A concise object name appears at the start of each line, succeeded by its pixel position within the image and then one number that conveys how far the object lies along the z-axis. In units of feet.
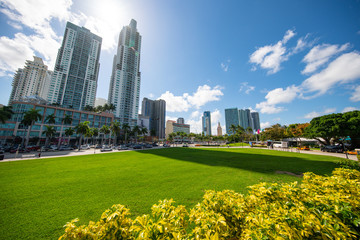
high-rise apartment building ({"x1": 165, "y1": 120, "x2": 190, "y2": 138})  584.32
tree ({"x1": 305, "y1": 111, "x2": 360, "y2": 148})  96.37
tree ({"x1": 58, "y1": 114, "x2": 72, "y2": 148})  171.22
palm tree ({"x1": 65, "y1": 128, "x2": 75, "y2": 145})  160.31
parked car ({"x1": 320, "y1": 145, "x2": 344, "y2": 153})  95.14
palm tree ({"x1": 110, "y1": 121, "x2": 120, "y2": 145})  182.42
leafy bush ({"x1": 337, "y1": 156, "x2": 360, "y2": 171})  21.28
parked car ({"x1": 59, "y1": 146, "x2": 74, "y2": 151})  127.48
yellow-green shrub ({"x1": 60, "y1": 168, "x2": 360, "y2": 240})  5.61
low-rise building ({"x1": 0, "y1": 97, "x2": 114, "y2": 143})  160.56
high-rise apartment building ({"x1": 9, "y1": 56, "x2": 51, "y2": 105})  379.14
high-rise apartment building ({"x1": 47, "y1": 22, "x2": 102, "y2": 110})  321.75
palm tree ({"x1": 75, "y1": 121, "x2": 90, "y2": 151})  136.01
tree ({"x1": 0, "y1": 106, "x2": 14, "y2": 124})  115.55
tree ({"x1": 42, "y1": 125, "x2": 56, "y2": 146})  150.28
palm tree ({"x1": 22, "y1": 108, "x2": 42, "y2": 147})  125.18
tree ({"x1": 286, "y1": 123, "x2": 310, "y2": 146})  172.49
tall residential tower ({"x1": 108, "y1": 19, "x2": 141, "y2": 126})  343.46
